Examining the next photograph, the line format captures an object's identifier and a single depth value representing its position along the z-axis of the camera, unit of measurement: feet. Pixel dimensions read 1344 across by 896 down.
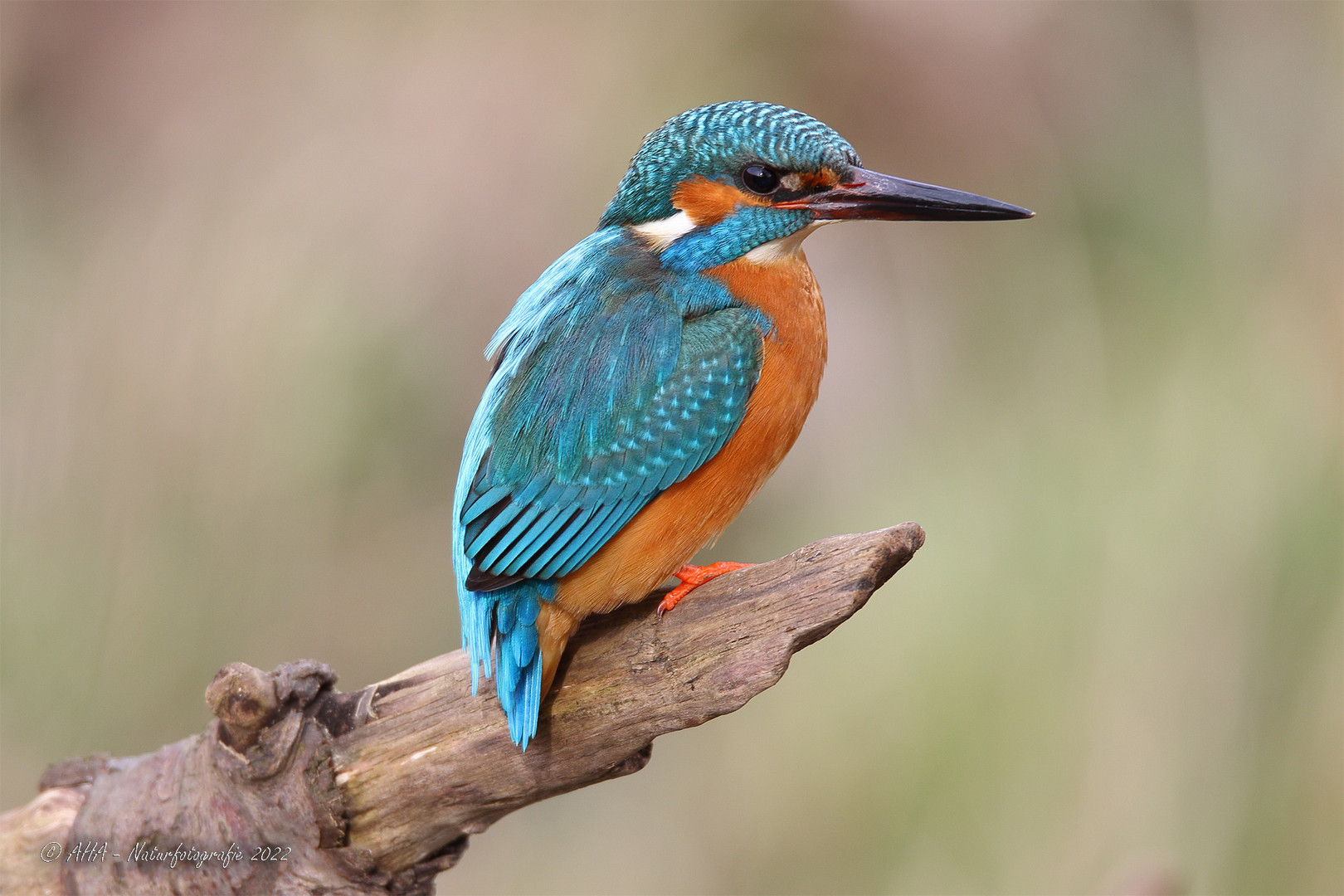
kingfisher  14.62
